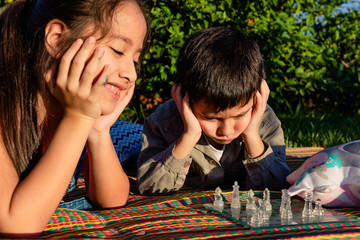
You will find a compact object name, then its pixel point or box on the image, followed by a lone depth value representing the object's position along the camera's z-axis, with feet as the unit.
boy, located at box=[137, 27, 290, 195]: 8.56
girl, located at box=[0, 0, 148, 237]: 5.78
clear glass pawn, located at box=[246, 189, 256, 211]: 7.09
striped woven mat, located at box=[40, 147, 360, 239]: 6.07
